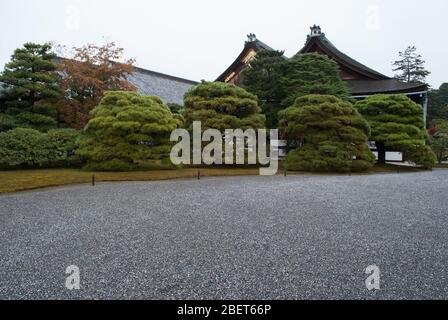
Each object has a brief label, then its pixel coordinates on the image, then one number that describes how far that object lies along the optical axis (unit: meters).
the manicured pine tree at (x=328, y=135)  11.52
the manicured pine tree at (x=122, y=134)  10.09
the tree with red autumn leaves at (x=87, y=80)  12.33
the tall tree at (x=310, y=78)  13.93
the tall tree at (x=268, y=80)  14.77
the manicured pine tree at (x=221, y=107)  11.76
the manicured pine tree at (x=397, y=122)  12.97
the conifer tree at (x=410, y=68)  40.75
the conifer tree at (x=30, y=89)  11.10
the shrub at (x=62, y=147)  10.48
